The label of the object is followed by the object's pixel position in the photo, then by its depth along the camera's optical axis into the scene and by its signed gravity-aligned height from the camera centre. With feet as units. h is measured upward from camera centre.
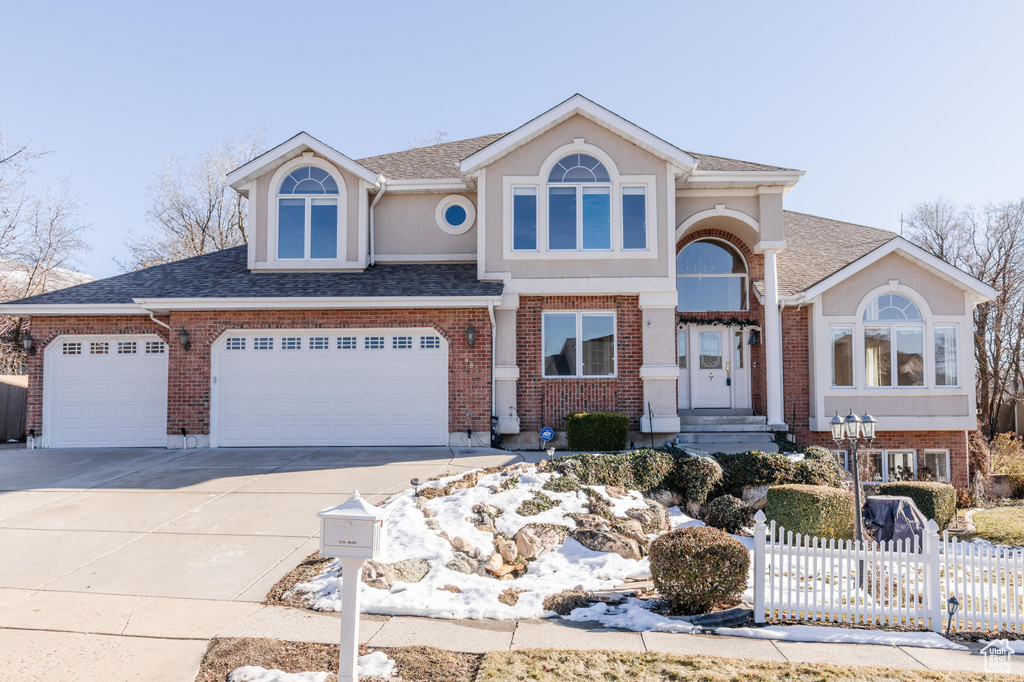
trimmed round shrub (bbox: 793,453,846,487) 38.73 -5.43
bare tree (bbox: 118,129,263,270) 105.70 +23.61
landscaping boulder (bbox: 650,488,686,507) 37.50 -6.49
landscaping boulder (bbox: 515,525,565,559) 27.86 -6.61
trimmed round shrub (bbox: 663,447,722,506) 38.34 -5.58
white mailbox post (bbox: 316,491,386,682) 15.65 -3.78
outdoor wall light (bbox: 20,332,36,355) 49.42 +2.21
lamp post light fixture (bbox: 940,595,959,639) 22.89 -7.48
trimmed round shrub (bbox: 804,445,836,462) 41.18 -4.55
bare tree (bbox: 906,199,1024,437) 96.07 +7.45
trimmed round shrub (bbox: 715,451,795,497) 39.01 -5.29
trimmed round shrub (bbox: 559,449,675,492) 36.78 -4.91
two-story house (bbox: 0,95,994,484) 47.83 +3.88
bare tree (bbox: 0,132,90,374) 90.48 +16.08
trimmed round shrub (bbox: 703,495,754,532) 36.24 -7.17
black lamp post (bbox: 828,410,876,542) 28.60 -2.33
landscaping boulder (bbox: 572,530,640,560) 28.55 -6.77
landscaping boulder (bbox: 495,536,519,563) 27.32 -6.75
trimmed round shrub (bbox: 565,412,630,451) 46.65 -3.63
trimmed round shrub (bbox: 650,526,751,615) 23.06 -6.41
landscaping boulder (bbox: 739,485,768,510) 38.06 -6.48
